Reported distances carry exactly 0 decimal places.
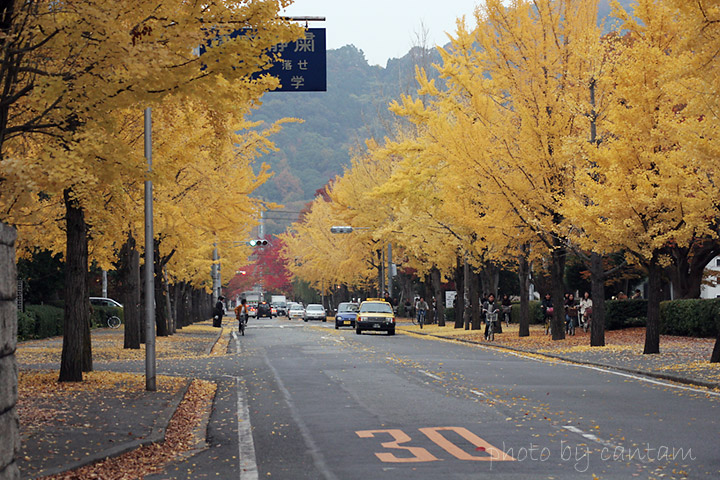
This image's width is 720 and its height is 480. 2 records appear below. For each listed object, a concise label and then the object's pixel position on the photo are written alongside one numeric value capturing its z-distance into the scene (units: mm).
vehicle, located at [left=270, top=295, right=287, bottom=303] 128625
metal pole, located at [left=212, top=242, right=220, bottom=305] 78188
